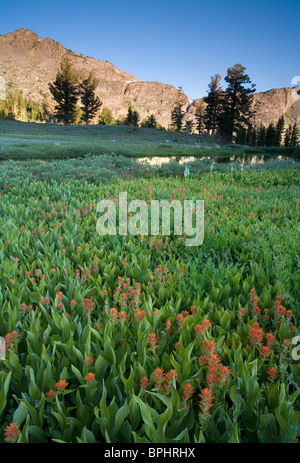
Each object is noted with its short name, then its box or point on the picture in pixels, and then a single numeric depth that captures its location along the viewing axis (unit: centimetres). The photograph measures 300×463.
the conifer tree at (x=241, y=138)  7444
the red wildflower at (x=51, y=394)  170
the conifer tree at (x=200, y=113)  8712
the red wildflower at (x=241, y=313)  252
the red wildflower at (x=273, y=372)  175
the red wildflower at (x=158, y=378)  170
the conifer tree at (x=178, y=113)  8781
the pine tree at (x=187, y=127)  9106
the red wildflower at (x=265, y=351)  191
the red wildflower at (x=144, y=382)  175
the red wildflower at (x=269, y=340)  207
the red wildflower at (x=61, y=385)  164
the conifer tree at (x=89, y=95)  7144
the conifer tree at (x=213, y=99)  7044
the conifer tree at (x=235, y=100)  5358
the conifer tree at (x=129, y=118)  8122
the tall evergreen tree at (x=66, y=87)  6309
